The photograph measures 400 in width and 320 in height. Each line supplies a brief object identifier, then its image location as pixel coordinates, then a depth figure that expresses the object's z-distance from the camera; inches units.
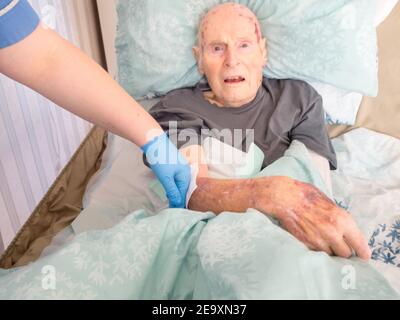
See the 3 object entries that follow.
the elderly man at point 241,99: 48.9
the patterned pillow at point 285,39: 52.0
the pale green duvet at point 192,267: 26.5
